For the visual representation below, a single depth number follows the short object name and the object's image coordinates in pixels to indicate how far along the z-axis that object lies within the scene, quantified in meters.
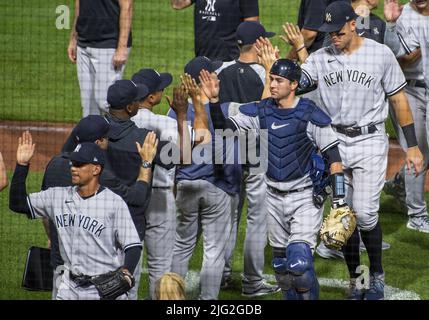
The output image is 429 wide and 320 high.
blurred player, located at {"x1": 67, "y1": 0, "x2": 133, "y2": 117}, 22.09
